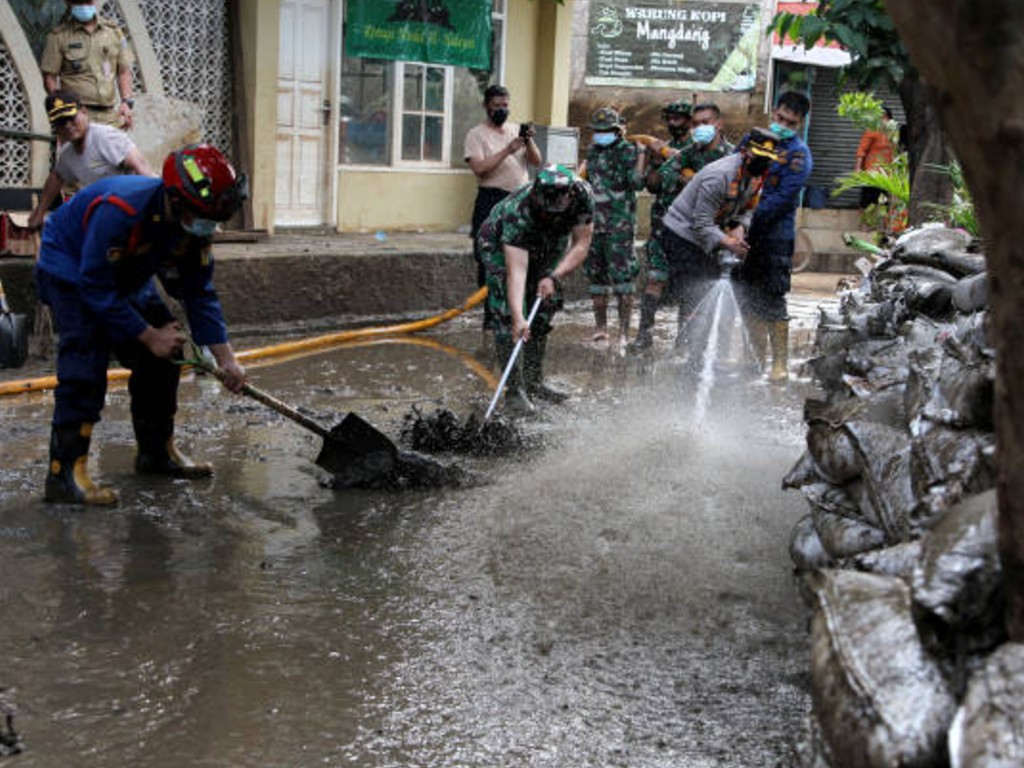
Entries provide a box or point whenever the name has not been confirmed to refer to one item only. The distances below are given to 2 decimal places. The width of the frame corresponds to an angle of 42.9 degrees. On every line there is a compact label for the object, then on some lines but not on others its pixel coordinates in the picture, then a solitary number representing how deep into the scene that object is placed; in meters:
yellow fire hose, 7.24
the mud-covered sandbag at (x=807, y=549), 3.92
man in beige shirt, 10.81
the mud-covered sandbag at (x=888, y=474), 3.38
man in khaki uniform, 9.57
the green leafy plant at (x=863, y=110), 16.97
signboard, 19.77
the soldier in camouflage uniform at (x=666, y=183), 9.77
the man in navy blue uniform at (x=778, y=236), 8.50
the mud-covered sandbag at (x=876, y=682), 2.29
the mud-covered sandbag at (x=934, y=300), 5.26
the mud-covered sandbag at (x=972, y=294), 4.63
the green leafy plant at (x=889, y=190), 10.98
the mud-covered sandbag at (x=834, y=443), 3.82
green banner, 13.03
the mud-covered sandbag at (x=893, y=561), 2.78
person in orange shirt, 17.69
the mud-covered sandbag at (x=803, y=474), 4.17
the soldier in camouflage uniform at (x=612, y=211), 10.02
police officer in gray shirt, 8.25
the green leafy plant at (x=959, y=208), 6.83
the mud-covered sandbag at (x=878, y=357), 4.69
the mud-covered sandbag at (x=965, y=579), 2.38
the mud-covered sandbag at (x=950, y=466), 2.97
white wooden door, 12.50
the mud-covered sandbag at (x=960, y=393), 3.21
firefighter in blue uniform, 4.98
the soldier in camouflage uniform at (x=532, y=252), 7.14
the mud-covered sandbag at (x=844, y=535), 3.57
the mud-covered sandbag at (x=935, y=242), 6.10
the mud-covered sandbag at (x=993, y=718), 2.12
